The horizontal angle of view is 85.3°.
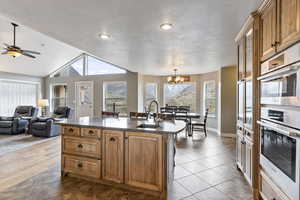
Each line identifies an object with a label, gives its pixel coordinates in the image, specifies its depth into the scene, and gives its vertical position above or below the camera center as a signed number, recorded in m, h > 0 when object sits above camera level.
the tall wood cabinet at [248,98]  2.16 +0.02
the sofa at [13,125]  5.75 -0.93
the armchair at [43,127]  5.44 -0.98
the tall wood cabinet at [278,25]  1.36 +0.73
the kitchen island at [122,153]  2.16 -0.79
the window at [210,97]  6.83 +0.11
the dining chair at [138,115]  3.46 -0.35
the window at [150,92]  7.94 +0.35
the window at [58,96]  8.45 +0.15
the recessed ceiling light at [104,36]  2.95 +1.18
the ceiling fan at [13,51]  4.14 +1.24
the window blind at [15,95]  6.98 +0.16
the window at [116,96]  7.54 +0.15
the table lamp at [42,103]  6.91 -0.18
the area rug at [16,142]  4.14 -1.28
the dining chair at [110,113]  3.76 -0.35
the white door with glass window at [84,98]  7.89 +0.04
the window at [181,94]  7.60 +0.23
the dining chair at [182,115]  5.73 -0.57
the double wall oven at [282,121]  1.30 -0.20
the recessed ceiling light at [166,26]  2.50 +1.15
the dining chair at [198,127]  5.77 -1.21
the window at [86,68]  7.67 +1.54
